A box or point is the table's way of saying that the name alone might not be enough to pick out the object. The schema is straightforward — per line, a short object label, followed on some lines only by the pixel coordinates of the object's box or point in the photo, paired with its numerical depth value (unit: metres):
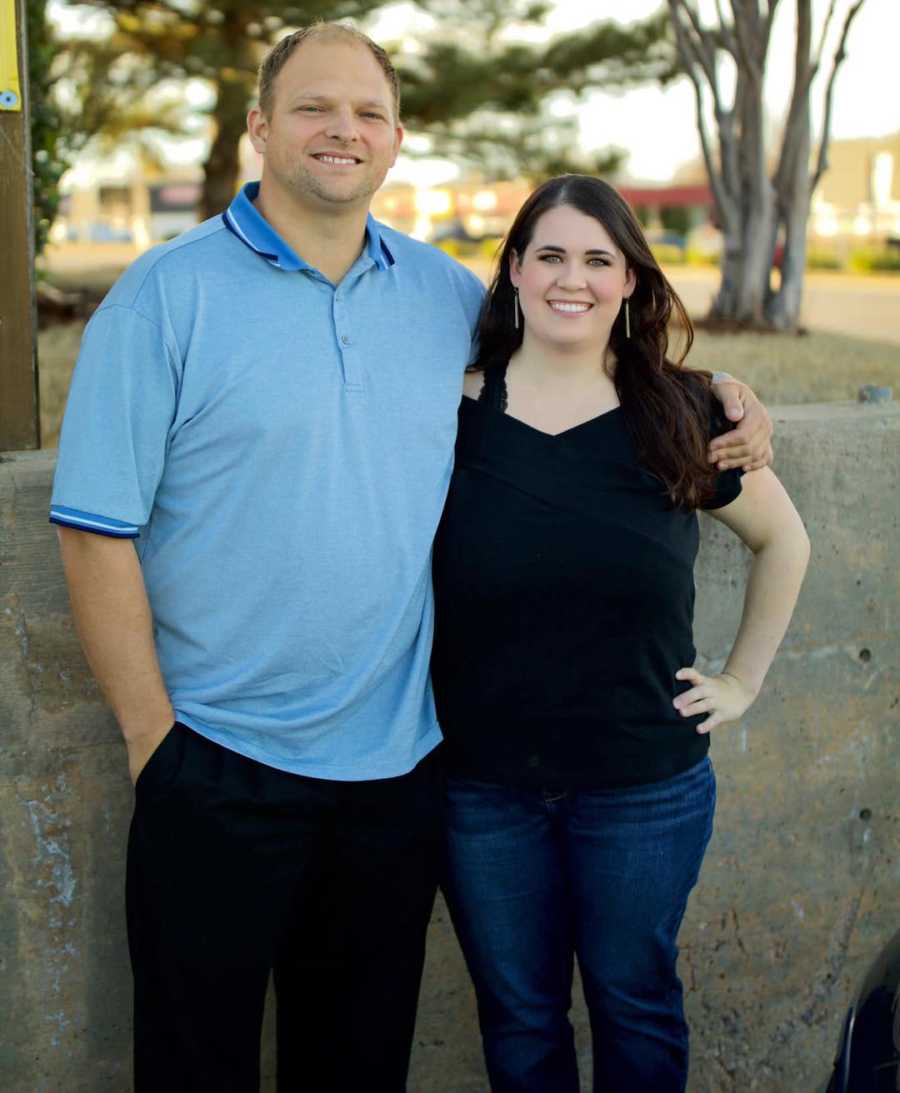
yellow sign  2.70
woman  2.55
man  2.32
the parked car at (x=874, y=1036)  2.15
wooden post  2.74
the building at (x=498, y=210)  36.16
